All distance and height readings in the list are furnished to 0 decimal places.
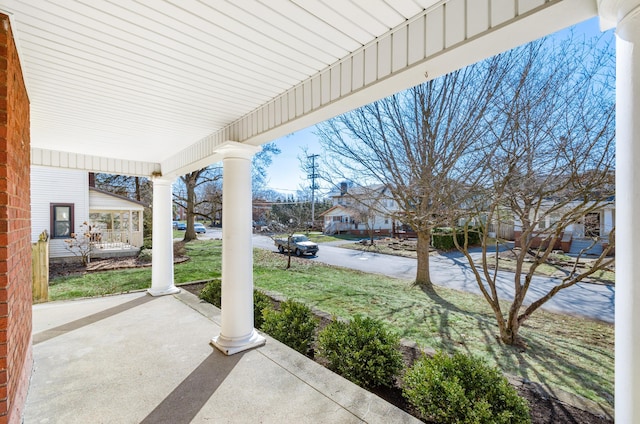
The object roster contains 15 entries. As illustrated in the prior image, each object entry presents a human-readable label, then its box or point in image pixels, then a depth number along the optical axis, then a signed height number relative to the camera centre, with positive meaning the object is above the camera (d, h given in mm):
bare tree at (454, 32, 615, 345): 3760 +846
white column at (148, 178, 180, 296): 6172 -540
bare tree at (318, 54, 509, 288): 5074 +1467
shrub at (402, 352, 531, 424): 2307 -1450
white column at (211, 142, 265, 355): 3736 -496
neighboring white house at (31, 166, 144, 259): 10859 +235
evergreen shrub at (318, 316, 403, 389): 3072 -1469
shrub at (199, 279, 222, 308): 5672 -1540
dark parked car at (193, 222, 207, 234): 25850 -1485
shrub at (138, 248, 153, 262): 11750 -1690
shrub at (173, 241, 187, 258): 13620 -1762
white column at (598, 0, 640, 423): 1063 +9
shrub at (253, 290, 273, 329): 4708 -1477
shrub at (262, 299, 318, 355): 3916 -1484
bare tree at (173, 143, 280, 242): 15578 +1621
